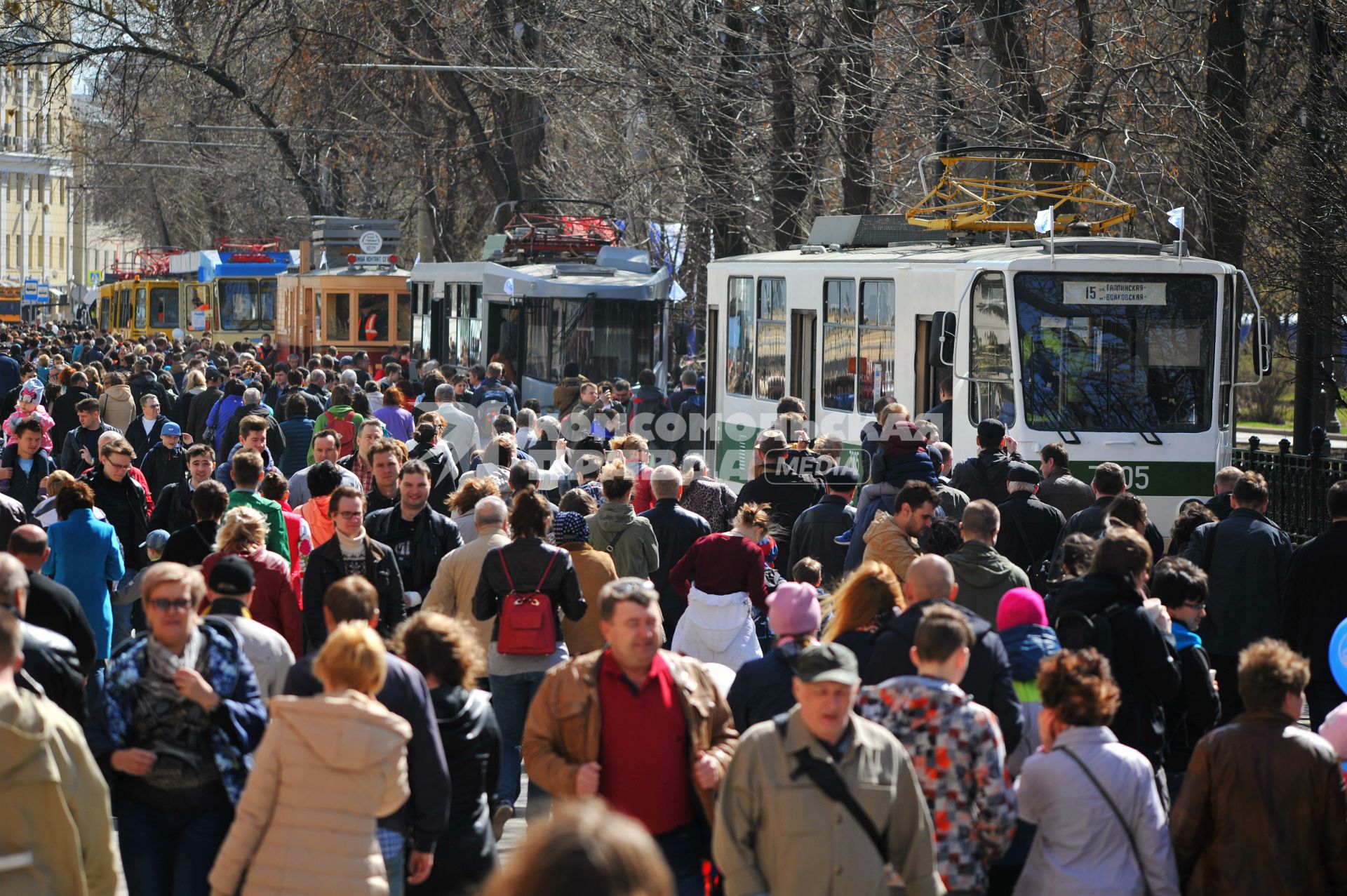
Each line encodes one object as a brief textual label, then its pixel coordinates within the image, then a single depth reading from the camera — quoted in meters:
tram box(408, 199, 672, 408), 52.06
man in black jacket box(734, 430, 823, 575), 23.20
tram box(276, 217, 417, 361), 71.94
